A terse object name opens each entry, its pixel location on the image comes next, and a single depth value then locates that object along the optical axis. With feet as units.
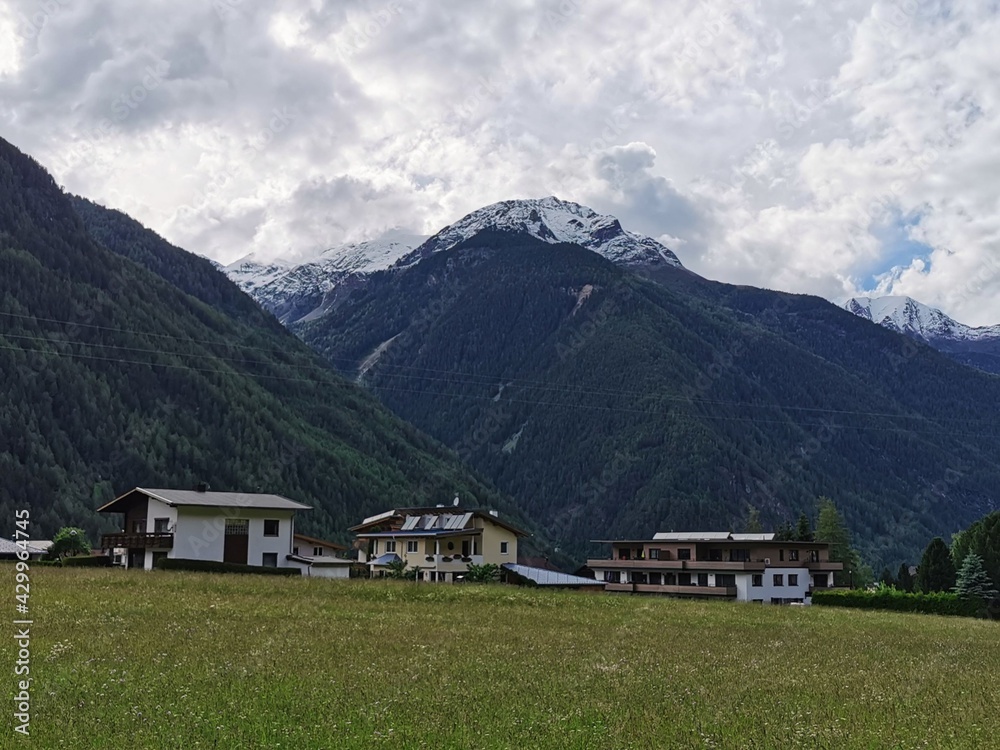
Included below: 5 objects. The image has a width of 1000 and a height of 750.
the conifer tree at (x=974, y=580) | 287.96
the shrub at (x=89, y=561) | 237.66
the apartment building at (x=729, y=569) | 352.69
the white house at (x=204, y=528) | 244.42
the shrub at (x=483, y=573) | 269.85
